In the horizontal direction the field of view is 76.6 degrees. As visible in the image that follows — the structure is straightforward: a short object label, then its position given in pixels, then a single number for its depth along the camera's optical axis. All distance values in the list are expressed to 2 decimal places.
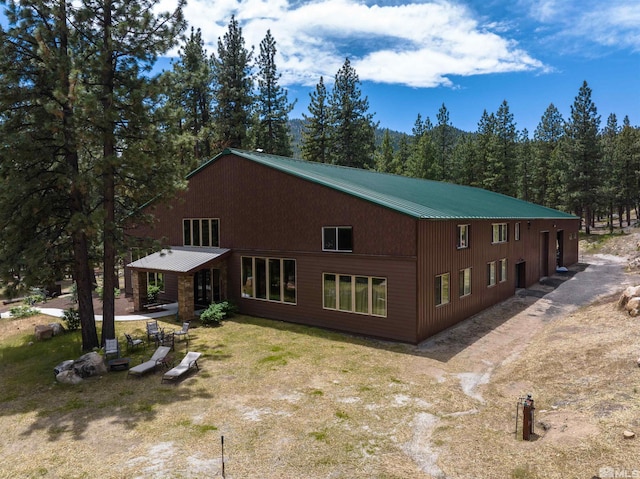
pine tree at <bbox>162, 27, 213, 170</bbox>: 38.00
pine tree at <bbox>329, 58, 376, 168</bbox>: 49.62
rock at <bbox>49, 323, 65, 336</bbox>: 17.84
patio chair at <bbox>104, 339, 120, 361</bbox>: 14.18
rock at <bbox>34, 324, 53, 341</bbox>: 17.38
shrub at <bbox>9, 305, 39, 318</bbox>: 21.37
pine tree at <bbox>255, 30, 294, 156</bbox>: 44.91
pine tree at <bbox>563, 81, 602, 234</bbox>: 51.84
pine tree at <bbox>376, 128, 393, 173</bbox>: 67.56
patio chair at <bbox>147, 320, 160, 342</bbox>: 16.20
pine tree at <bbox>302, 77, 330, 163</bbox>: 50.16
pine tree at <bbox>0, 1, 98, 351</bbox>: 13.25
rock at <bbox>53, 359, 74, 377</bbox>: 12.91
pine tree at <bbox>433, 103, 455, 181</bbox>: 76.26
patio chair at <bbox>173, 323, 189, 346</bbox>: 16.03
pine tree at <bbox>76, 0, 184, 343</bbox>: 14.02
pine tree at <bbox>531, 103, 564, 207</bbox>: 64.31
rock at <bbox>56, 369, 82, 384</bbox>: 12.55
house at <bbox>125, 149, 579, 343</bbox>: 15.45
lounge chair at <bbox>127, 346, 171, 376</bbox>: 12.76
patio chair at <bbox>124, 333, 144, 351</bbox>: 15.22
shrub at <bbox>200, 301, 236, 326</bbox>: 18.80
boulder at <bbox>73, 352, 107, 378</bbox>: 12.89
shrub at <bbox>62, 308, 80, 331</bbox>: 18.53
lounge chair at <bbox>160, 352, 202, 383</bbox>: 12.23
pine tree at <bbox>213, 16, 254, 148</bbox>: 39.91
